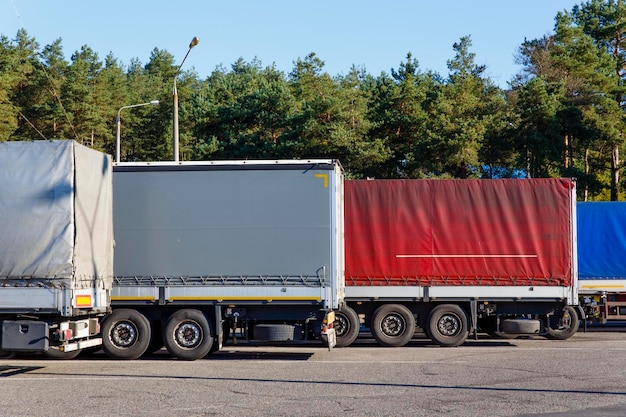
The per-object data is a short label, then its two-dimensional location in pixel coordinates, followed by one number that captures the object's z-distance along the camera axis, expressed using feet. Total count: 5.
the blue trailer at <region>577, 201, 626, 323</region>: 69.87
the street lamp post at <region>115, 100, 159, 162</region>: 100.60
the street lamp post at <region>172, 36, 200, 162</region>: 86.94
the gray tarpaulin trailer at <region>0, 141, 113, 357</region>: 46.37
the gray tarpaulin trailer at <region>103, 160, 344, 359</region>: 54.19
